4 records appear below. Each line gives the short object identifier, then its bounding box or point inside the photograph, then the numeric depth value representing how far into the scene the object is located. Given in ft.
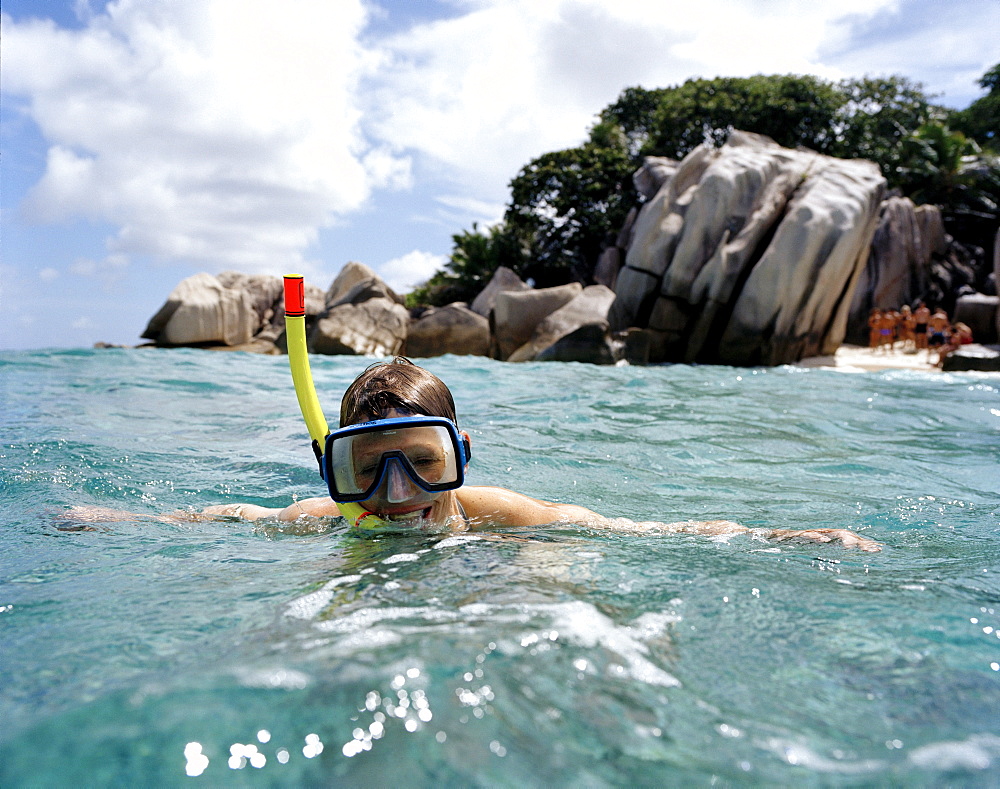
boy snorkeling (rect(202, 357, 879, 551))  7.66
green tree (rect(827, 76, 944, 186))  88.69
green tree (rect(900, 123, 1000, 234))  81.51
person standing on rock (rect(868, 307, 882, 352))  60.56
